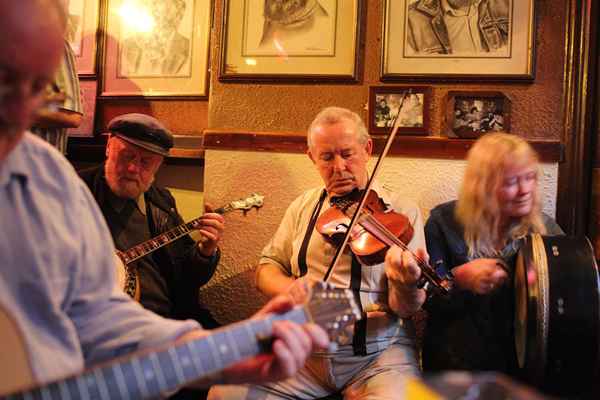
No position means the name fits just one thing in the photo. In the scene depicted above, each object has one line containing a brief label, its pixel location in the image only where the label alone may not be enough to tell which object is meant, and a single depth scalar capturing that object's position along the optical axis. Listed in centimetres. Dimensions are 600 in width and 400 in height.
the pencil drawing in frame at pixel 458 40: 215
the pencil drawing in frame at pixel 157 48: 257
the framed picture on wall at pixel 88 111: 270
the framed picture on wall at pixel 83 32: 269
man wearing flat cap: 210
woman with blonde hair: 182
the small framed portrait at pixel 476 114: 216
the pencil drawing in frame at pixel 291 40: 229
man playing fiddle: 174
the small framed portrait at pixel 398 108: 222
